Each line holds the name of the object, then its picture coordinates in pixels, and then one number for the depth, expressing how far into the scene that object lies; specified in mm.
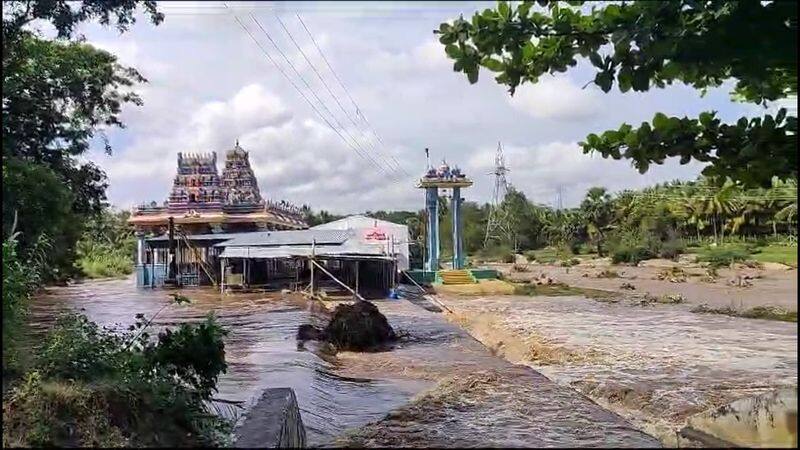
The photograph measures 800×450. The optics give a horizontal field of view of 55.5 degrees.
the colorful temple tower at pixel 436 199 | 34406
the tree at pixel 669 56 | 3617
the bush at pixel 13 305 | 4863
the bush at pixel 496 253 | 46562
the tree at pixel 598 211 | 42969
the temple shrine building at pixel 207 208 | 35491
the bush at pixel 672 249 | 39812
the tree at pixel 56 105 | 8742
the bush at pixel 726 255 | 35781
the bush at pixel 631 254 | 41406
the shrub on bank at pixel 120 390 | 4031
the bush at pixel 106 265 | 42094
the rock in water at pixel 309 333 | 14777
